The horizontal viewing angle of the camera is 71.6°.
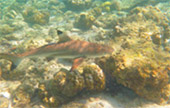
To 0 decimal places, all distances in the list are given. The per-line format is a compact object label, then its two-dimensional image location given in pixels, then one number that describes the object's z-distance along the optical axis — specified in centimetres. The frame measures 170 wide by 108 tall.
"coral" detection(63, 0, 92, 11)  1407
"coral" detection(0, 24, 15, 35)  964
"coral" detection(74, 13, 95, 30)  974
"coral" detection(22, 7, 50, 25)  1183
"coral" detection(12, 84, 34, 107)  421
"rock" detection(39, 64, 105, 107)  392
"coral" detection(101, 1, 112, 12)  1392
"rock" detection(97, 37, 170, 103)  377
